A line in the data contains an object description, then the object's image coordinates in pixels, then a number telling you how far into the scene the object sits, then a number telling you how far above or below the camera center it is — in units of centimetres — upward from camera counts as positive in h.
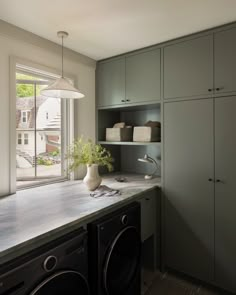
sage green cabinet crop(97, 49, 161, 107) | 231 +75
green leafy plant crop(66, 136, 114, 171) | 209 -10
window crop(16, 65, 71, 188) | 226 +16
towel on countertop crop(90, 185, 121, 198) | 193 -42
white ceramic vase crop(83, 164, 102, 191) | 209 -31
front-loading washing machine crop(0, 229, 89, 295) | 103 -64
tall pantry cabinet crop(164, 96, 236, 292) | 192 -40
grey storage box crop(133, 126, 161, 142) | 244 +13
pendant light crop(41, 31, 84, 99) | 170 +45
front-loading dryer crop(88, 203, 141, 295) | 149 -79
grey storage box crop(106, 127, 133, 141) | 267 +14
